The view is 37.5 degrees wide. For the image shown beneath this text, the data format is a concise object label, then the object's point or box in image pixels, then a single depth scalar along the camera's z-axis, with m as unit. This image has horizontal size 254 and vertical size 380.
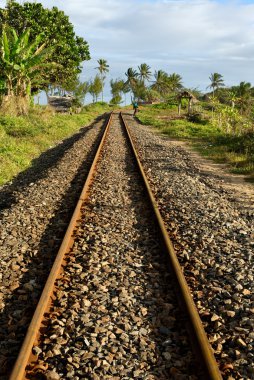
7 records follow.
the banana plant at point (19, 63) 18.95
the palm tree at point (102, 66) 97.77
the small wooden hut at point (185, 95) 36.72
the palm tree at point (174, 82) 91.31
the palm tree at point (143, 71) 99.25
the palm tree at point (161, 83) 94.00
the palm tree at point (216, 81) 99.25
